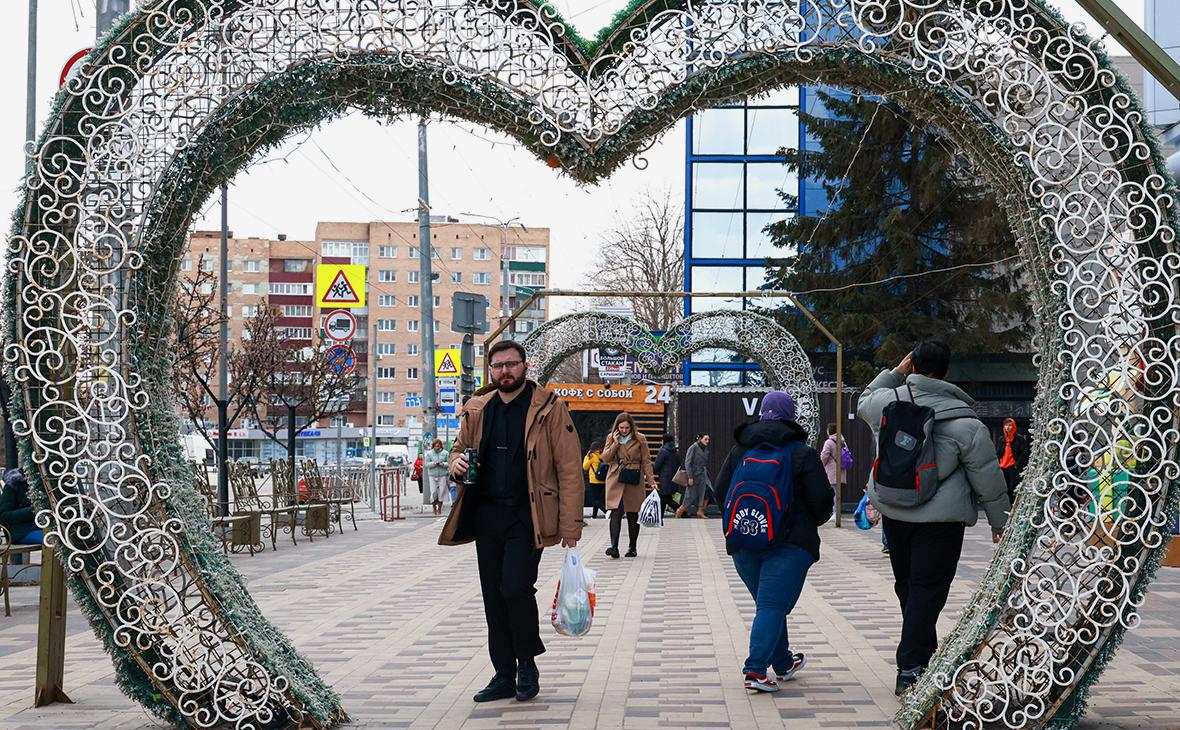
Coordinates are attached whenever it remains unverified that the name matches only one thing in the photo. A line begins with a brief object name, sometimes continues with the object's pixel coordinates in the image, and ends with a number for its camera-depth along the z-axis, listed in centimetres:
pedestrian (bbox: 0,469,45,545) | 1130
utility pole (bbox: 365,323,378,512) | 2729
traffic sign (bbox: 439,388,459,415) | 3594
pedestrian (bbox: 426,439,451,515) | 2587
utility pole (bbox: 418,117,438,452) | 2744
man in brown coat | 670
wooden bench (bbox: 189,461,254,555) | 1525
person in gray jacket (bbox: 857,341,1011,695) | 642
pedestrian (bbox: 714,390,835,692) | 684
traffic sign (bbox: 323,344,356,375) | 2318
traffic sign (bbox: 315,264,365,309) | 2100
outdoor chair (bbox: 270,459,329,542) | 1936
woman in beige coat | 1535
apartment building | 10150
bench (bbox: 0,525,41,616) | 1055
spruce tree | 2908
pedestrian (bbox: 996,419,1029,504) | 1747
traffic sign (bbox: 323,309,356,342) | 2080
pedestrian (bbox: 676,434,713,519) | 2445
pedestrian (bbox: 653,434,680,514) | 2289
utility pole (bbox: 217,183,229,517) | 1823
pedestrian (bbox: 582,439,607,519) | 2098
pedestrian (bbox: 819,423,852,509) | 2045
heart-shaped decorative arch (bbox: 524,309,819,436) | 2381
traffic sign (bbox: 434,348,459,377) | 2936
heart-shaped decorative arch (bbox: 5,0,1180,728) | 579
